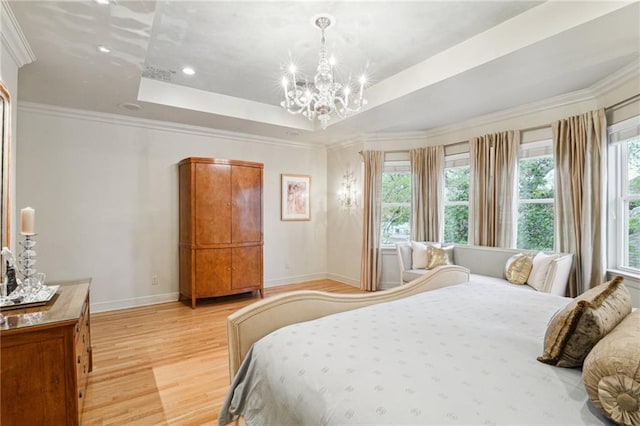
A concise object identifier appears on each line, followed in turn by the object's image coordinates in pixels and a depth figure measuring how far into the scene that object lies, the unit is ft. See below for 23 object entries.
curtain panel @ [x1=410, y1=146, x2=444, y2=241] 16.22
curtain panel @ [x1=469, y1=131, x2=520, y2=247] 13.51
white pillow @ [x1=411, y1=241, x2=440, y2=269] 14.96
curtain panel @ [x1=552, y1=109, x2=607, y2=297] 10.87
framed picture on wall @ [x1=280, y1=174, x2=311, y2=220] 18.52
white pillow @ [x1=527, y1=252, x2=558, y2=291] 11.01
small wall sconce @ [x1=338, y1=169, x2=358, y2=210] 18.40
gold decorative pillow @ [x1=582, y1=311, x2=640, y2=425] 2.80
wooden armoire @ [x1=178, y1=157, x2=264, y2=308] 14.14
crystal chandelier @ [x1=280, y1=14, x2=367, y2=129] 8.21
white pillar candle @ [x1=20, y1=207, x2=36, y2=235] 6.26
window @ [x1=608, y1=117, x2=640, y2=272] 10.42
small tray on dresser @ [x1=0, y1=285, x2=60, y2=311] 5.74
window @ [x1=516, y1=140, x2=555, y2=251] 12.85
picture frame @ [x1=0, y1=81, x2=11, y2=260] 6.95
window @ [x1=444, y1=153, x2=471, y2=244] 15.67
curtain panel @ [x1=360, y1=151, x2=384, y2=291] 17.16
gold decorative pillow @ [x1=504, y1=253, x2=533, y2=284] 11.78
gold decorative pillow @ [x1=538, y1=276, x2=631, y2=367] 3.85
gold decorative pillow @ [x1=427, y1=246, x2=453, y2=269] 14.44
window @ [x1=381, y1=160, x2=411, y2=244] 17.72
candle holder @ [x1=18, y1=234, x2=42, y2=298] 6.28
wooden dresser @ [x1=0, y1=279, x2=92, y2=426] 5.05
